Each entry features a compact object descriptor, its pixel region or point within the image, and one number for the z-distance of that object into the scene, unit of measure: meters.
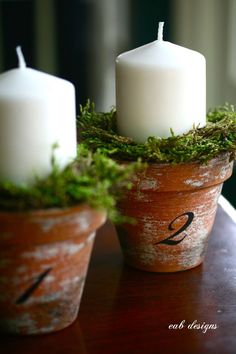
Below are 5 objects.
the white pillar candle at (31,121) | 0.64
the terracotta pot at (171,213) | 0.73
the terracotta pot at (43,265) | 0.61
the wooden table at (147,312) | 0.65
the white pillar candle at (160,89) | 0.74
